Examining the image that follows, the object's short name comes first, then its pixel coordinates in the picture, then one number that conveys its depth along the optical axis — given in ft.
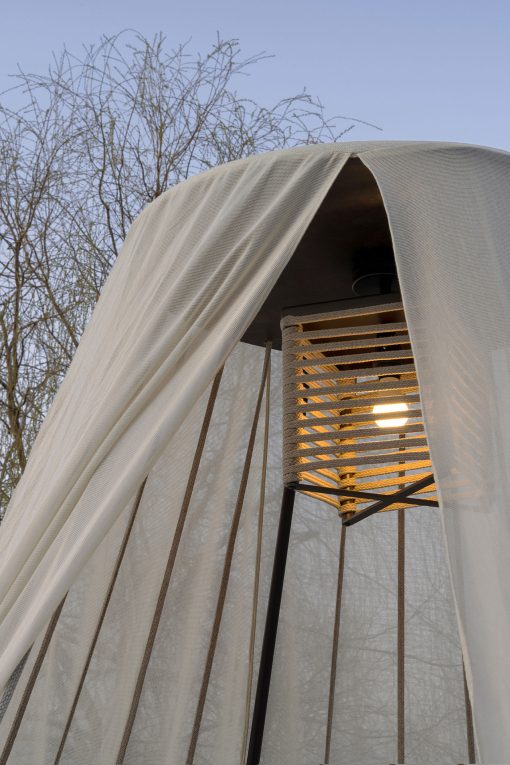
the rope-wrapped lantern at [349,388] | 7.55
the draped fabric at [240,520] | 5.12
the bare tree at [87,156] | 12.73
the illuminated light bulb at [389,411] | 7.76
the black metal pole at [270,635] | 8.88
